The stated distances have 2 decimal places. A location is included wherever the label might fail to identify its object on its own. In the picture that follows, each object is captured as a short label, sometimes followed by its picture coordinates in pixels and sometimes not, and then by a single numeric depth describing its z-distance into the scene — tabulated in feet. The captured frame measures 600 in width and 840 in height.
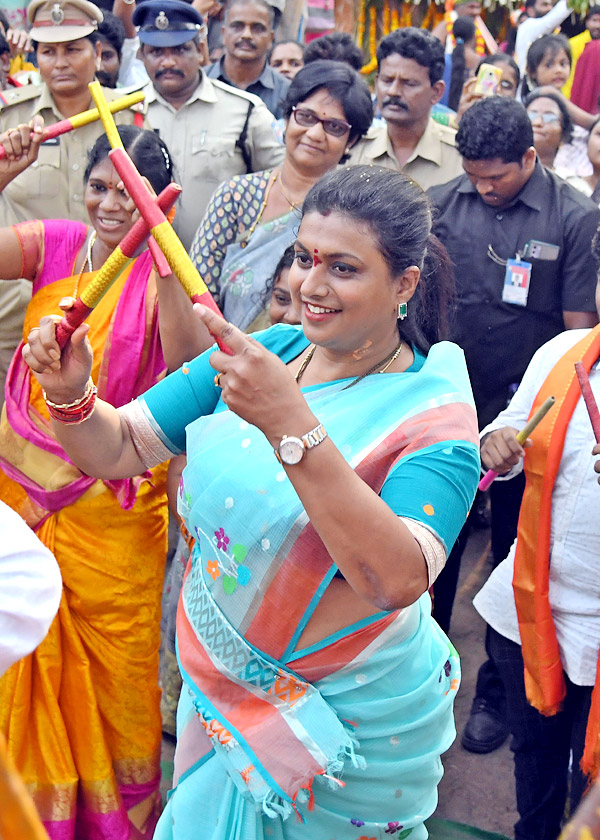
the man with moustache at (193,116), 13.35
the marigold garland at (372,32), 30.22
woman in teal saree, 5.26
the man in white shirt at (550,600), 7.63
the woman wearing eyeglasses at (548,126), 15.83
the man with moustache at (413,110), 13.15
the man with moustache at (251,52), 16.29
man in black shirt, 11.01
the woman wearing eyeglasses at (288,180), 10.18
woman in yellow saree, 8.57
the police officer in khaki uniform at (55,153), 12.68
